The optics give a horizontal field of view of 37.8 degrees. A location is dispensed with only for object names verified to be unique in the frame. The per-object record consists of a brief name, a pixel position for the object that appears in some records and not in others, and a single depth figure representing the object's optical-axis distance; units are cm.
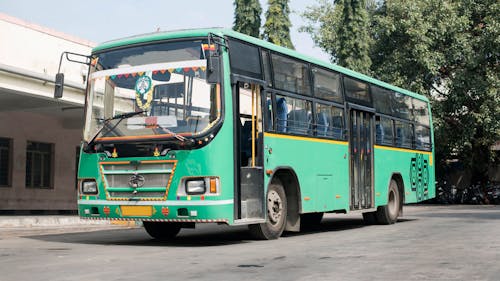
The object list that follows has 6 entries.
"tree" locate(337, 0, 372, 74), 3812
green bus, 1094
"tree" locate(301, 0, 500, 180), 3406
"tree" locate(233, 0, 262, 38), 5034
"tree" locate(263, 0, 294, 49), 4981
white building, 1919
